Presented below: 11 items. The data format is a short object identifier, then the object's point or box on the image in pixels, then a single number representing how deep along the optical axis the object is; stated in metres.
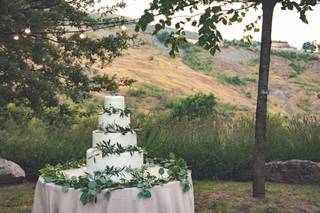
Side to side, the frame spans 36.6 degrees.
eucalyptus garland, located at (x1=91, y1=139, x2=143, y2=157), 5.22
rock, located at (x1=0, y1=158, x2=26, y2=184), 9.89
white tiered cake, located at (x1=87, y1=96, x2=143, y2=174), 5.25
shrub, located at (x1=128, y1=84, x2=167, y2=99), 68.06
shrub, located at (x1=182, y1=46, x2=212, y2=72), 109.62
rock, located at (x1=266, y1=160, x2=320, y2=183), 9.62
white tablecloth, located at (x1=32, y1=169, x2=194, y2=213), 4.82
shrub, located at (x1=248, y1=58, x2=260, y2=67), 113.30
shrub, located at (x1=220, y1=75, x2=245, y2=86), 100.41
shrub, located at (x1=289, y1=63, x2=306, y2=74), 111.62
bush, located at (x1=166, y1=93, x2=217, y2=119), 33.47
